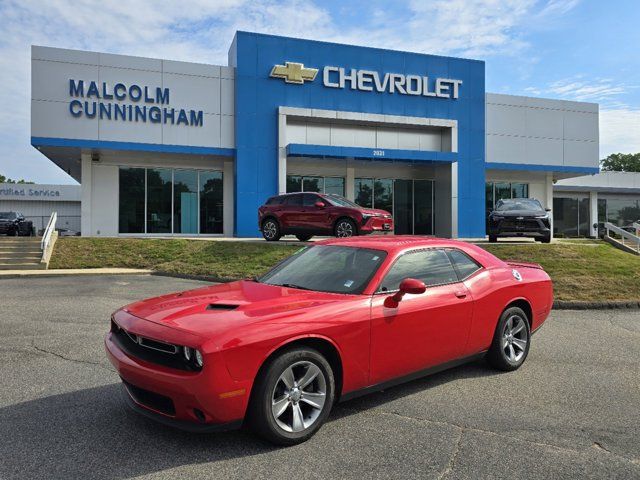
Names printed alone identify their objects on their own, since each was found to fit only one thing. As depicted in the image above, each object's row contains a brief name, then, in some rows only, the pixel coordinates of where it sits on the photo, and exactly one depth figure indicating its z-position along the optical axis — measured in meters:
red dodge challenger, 3.19
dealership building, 20.86
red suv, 14.45
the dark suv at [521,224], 16.38
